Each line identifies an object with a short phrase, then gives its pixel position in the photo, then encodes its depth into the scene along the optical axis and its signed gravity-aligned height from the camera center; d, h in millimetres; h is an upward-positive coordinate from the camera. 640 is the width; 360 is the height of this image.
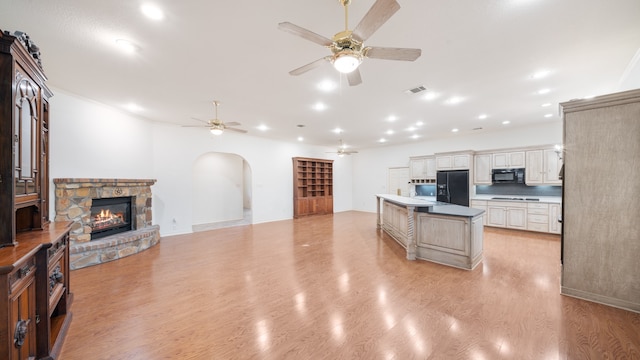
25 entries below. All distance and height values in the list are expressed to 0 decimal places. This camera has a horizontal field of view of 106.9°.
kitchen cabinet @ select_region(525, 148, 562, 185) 6148 +319
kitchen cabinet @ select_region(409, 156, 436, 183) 8258 +381
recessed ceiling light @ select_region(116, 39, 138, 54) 2605 +1528
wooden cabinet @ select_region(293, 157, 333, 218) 9141 -278
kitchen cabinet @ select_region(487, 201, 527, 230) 6375 -985
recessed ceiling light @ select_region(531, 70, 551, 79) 3403 +1543
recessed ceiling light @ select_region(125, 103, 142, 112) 4820 +1532
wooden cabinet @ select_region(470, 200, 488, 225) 6993 -751
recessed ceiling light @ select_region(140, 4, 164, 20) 2099 +1538
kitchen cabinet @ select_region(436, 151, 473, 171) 7285 +600
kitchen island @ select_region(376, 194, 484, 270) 3699 -911
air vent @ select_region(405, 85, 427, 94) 3955 +1536
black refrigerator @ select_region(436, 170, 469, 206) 7293 -245
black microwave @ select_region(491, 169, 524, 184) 6676 +83
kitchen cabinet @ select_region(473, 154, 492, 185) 7121 +304
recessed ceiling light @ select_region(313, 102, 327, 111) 4754 +1514
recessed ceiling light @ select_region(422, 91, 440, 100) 4223 +1533
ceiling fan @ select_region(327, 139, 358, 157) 8273 +1234
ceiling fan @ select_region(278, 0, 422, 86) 1627 +1105
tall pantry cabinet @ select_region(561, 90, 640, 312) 2510 -241
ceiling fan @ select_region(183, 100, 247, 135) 4773 +1123
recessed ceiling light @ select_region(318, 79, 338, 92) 3690 +1521
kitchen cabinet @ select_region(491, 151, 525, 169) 6598 +544
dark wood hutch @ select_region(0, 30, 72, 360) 1372 -358
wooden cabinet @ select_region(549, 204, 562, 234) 5898 -964
